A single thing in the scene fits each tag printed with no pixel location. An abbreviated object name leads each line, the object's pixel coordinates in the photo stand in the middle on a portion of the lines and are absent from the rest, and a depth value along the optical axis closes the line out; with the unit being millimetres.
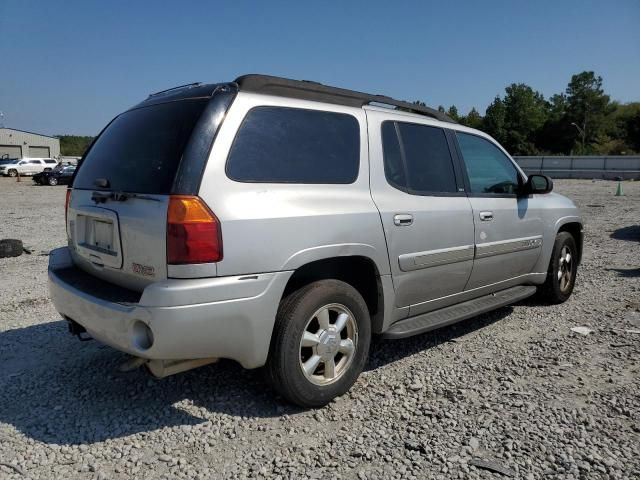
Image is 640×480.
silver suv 2535
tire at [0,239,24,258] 7695
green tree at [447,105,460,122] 80056
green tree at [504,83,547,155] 73419
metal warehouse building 63312
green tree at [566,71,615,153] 68438
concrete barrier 35938
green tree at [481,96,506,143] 73806
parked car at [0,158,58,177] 40625
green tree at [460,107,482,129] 80681
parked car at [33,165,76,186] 31953
